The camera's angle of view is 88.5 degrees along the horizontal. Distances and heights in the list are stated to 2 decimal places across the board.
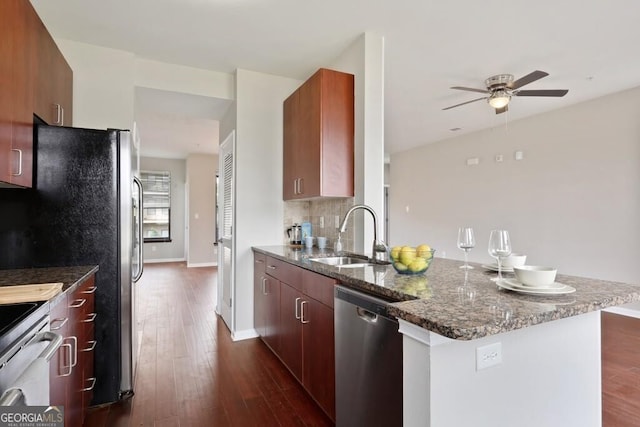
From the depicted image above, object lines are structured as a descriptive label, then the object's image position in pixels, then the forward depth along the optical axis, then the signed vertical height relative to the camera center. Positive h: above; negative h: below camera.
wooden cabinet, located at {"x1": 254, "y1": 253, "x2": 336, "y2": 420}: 1.91 -0.76
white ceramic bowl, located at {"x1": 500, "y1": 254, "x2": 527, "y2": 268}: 1.69 -0.23
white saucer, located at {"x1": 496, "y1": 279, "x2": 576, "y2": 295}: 1.24 -0.28
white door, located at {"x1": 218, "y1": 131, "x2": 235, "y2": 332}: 3.54 -0.18
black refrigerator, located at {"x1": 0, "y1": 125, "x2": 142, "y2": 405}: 1.95 -0.04
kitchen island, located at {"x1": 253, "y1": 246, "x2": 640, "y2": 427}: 1.00 -0.47
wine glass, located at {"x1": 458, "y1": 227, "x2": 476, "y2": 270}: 1.72 -0.12
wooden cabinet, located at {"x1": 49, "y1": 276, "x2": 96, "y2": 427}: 1.39 -0.67
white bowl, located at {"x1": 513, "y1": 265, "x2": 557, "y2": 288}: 1.28 -0.24
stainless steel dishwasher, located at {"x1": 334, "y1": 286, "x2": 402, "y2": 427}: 1.35 -0.66
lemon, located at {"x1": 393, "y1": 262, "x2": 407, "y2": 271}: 1.73 -0.26
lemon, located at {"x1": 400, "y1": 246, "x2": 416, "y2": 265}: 1.71 -0.21
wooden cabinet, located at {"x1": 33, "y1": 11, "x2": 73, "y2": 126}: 1.97 +0.92
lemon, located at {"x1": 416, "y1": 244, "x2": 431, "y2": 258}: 1.75 -0.19
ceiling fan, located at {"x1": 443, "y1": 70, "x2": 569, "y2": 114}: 3.35 +1.33
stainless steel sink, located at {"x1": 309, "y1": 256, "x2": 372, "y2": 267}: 2.47 -0.34
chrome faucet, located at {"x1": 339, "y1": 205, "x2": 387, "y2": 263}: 2.24 -0.21
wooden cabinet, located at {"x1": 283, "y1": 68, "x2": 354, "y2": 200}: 2.71 +0.70
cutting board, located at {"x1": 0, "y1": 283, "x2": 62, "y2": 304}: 1.27 -0.31
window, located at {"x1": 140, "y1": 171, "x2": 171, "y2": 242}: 8.45 +0.28
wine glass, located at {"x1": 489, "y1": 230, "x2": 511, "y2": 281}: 1.52 -0.13
